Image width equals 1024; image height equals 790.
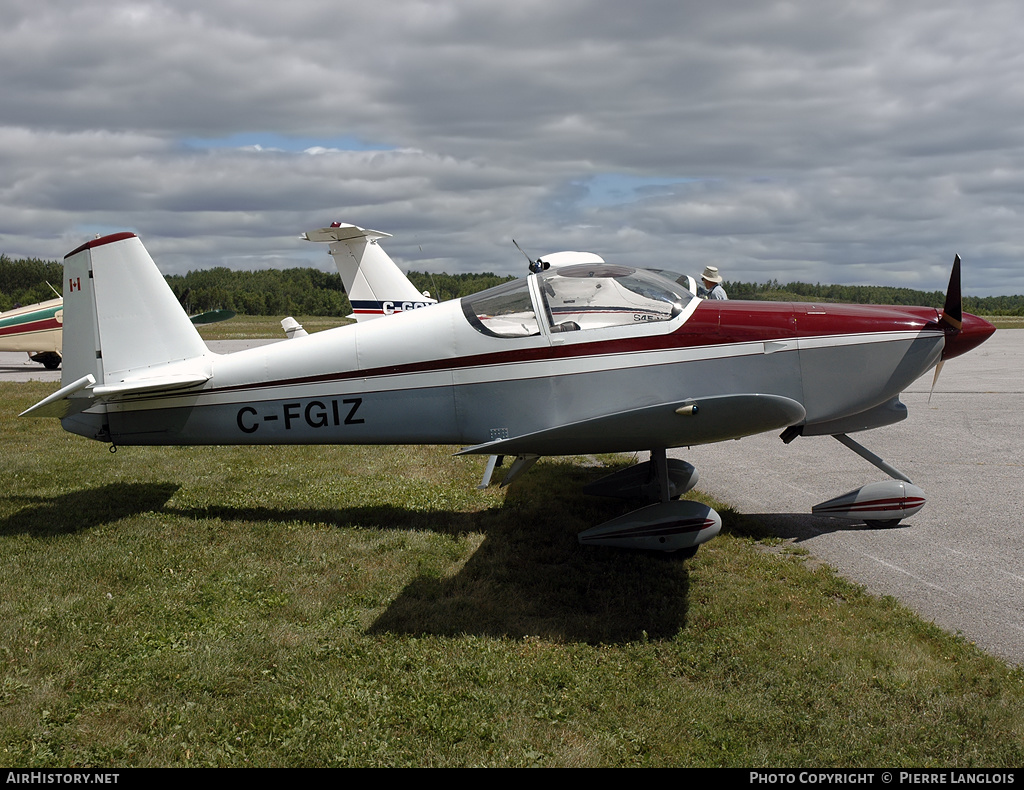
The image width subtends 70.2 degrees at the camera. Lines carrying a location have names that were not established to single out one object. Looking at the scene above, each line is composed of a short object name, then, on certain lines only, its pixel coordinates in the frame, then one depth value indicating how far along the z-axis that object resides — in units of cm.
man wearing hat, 1044
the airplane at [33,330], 2050
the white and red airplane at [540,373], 514
